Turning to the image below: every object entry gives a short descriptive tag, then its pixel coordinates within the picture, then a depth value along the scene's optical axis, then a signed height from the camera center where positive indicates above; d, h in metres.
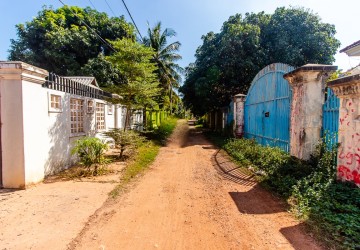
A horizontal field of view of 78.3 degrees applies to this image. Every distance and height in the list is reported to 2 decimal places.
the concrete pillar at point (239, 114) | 12.36 +0.23
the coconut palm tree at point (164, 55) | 19.78 +5.91
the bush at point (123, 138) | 8.31 -0.75
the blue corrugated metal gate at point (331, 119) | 5.22 -0.03
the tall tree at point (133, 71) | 9.23 +2.04
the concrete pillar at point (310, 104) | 5.65 +0.36
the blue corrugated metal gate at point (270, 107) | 7.47 +0.43
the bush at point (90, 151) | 6.41 -0.95
